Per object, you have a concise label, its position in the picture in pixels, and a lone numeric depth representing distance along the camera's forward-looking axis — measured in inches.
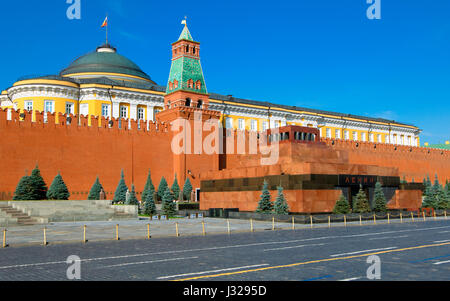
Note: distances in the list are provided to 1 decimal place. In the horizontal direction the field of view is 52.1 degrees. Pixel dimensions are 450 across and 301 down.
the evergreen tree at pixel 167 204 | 1207.6
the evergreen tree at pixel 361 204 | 1153.5
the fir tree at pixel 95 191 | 1328.7
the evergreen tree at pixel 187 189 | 1494.8
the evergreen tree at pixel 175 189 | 1476.4
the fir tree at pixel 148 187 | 1433.3
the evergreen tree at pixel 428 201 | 1455.5
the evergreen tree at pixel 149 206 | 1222.9
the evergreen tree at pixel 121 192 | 1369.3
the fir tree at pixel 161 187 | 1453.0
